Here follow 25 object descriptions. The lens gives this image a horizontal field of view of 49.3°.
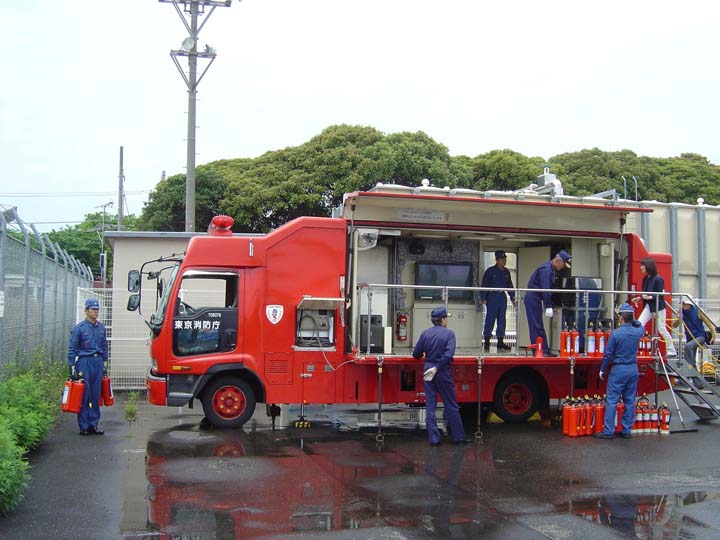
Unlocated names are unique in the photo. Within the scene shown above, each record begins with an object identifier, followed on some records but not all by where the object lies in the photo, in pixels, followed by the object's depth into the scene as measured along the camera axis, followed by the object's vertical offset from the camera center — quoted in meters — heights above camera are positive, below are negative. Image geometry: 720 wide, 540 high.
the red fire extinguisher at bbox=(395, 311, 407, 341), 13.30 -0.22
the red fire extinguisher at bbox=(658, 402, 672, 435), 11.95 -1.60
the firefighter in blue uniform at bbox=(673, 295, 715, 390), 14.98 -0.25
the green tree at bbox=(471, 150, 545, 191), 37.12 +6.87
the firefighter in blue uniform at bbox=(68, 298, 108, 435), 11.15 -0.75
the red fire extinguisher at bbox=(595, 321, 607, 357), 12.58 -0.45
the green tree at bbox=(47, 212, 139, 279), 54.16 +4.97
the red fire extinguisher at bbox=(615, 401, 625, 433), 11.77 -1.53
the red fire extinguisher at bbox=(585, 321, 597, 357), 12.58 -0.45
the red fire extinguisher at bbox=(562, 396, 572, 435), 11.66 -1.49
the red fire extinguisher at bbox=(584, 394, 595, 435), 11.74 -1.55
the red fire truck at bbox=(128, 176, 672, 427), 11.76 +0.11
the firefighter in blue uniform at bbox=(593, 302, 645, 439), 11.55 -0.85
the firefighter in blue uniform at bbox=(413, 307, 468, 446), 10.78 -0.82
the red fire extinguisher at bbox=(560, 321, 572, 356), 12.41 -0.45
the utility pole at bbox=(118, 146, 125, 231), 44.31 +7.18
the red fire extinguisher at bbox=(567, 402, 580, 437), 11.61 -1.56
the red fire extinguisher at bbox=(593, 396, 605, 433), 11.84 -1.55
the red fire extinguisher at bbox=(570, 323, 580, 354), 12.41 -0.40
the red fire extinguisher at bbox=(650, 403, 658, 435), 11.95 -1.61
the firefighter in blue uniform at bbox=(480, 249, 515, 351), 13.45 +0.27
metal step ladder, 12.59 -1.13
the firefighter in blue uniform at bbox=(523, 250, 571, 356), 12.59 +0.29
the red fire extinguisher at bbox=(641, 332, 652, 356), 12.99 -0.50
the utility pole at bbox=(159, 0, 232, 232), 21.69 +7.36
